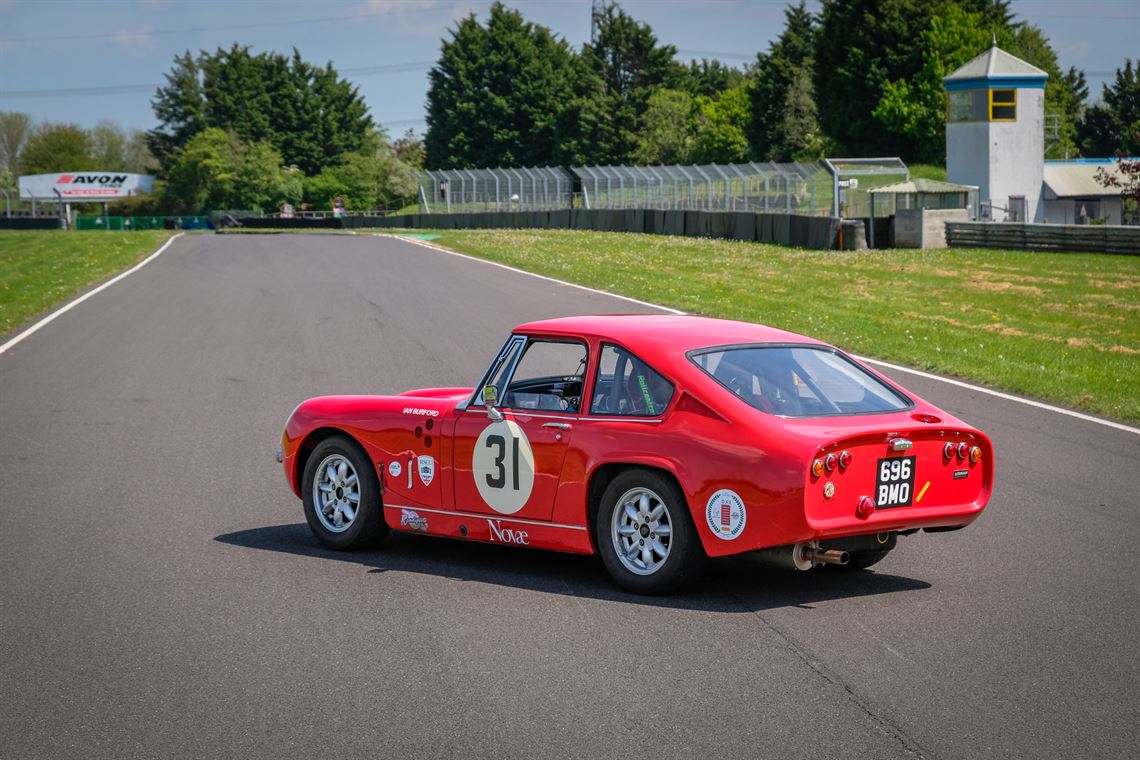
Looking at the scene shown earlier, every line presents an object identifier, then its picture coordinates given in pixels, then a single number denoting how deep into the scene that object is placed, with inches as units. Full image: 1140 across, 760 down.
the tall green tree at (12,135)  6801.2
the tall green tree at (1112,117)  4690.0
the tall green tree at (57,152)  6171.3
